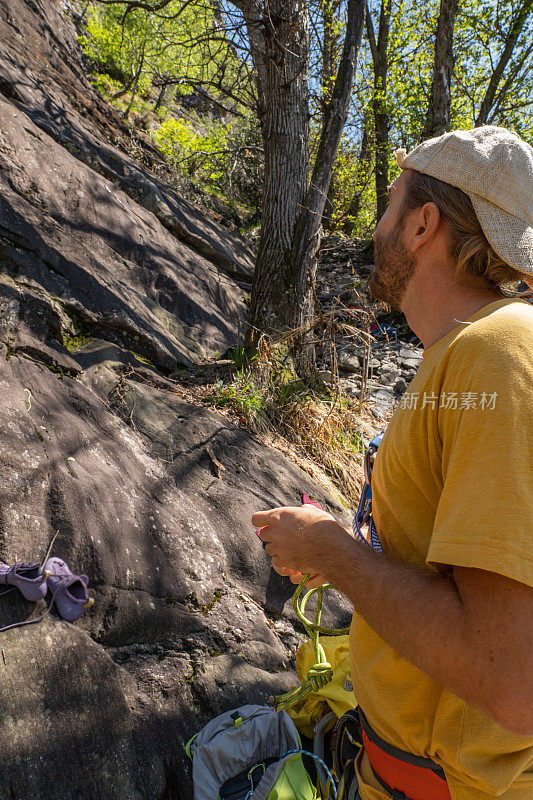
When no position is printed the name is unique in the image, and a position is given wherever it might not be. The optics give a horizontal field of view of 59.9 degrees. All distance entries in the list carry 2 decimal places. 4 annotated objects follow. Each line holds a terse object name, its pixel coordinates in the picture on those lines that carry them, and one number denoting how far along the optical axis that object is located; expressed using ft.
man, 2.62
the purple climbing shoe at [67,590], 6.35
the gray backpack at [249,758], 4.86
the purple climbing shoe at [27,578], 5.95
